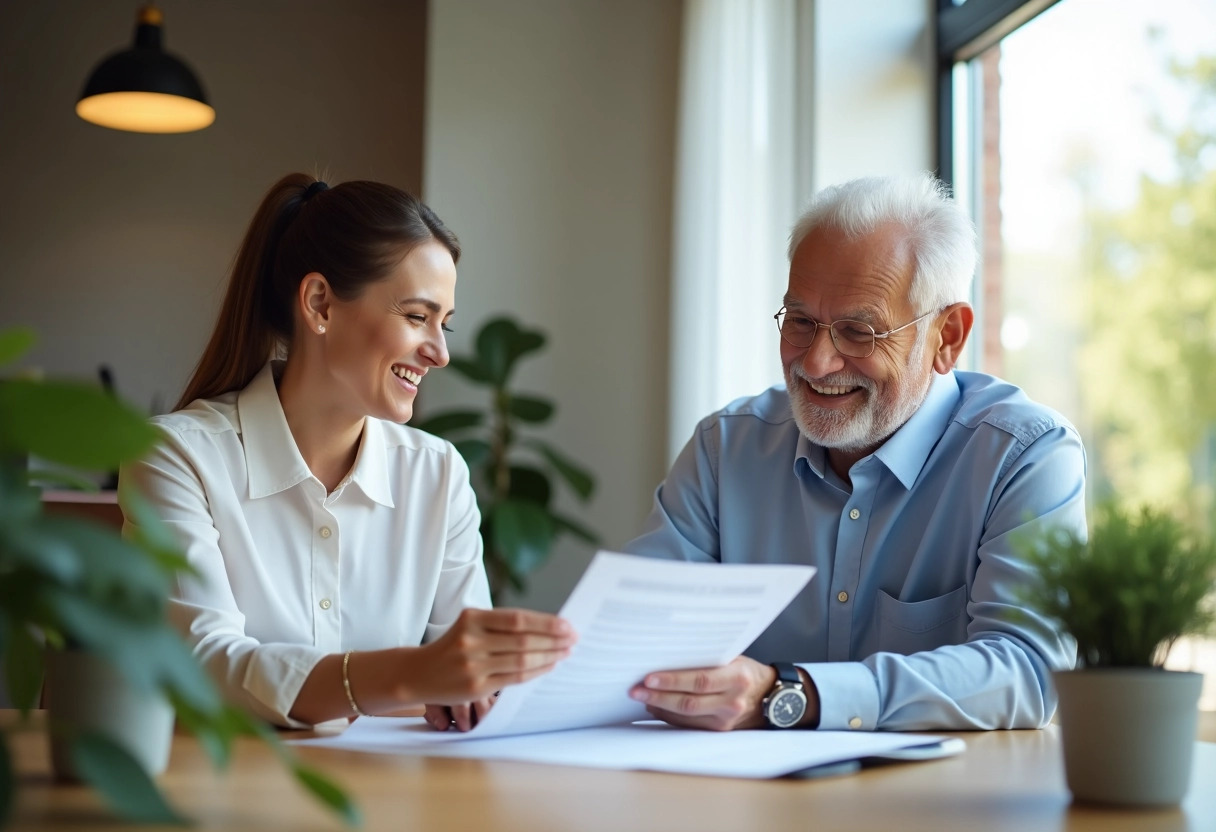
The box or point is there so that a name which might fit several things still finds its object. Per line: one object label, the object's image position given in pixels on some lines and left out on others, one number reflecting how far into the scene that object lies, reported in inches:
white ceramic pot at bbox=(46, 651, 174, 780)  36.4
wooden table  33.2
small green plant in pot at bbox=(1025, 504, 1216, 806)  36.1
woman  68.9
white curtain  153.6
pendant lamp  162.2
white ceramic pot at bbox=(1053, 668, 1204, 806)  36.0
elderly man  70.1
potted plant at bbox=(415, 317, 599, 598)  166.7
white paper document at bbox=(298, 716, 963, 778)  42.9
